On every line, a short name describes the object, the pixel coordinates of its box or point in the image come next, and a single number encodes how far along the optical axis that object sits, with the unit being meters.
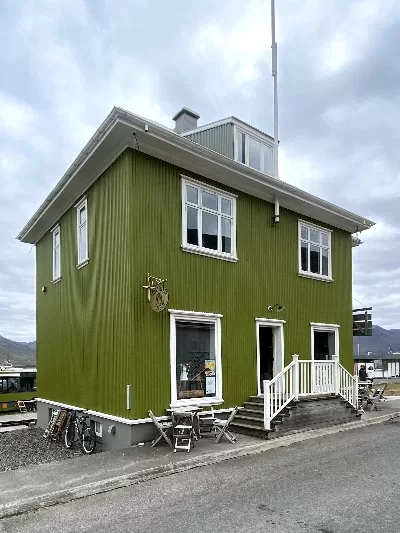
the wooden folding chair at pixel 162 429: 9.17
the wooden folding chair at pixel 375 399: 14.70
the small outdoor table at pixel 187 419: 9.27
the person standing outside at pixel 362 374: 18.78
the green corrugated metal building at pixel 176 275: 9.98
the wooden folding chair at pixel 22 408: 19.89
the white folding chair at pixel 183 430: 8.86
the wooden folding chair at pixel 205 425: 9.84
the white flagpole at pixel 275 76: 15.59
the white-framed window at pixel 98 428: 10.64
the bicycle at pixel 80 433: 10.36
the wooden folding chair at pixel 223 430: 9.56
